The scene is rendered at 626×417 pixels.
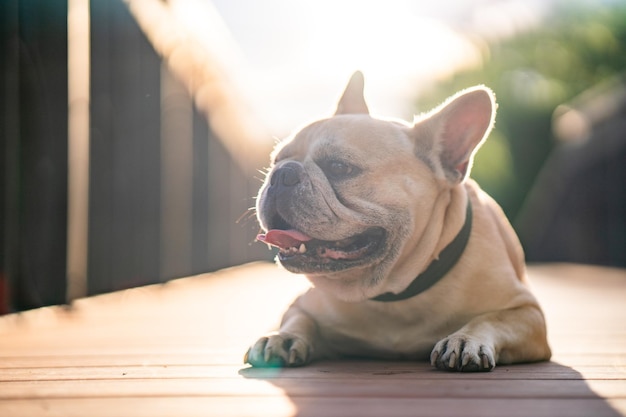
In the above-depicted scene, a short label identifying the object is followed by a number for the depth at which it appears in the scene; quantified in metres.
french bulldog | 2.65
